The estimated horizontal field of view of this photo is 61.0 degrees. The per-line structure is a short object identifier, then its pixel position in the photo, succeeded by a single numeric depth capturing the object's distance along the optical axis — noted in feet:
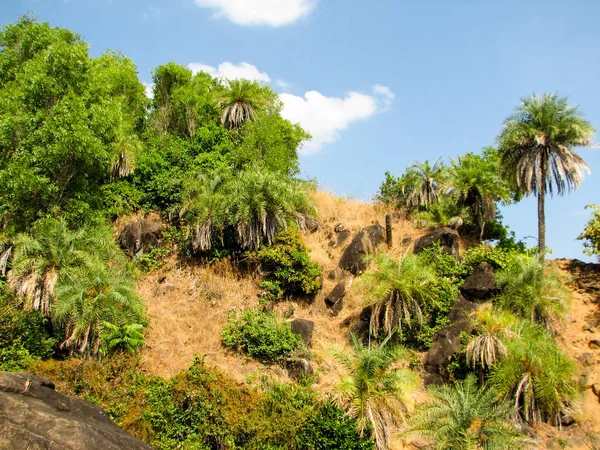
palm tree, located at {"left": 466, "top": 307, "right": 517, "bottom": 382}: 51.70
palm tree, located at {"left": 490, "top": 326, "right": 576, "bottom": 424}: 48.80
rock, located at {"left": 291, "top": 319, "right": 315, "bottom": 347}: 59.82
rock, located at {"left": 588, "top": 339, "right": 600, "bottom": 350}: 57.93
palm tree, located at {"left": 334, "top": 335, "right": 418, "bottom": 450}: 43.50
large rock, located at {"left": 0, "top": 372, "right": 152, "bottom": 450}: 31.27
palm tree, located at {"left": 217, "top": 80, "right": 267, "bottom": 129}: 93.30
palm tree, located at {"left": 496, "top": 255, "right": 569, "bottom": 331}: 56.65
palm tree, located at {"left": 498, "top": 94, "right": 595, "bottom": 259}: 66.44
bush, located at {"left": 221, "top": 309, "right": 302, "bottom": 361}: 56.90
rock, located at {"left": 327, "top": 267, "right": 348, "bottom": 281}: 71.46
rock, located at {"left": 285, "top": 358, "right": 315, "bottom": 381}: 54.95
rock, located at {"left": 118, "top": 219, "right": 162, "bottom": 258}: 72.90
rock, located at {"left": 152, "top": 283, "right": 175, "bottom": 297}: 66.80
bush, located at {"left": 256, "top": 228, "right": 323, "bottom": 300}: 66.95
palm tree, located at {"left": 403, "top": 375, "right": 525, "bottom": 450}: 41.65
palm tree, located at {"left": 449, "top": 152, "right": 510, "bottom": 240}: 72.38
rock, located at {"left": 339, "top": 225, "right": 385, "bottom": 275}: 71.84
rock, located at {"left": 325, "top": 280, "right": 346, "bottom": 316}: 67.67
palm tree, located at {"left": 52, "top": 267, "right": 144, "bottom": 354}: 49.70
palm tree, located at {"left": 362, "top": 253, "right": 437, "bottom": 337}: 59.06
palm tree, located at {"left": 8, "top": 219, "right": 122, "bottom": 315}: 51.13
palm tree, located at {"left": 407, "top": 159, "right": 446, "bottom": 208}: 78.79
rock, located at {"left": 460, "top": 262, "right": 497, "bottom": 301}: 61.77
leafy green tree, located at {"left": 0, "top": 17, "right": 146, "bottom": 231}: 62.34
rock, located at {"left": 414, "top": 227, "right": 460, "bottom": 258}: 68.49
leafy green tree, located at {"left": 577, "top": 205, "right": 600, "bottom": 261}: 69.97
